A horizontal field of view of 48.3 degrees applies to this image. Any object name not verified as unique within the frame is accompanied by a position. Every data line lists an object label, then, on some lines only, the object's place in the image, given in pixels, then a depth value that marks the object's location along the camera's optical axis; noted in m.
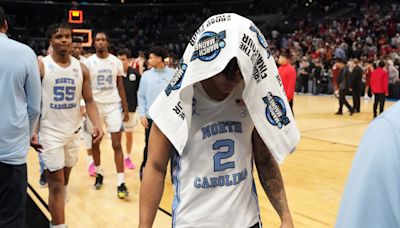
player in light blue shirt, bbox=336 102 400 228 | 0.69
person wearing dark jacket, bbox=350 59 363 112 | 14.14
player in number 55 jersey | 4.10
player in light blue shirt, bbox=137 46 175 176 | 5.89
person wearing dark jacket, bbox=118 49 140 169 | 7.34
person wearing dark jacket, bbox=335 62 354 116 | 14.01
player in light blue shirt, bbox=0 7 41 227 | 2.90
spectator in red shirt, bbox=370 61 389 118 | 12.89
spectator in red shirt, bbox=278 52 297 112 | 9.33
